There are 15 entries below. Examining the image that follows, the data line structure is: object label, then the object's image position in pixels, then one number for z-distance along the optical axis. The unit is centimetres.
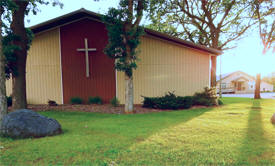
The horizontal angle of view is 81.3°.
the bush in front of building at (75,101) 1027
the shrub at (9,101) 924
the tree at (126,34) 735
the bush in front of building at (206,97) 1015
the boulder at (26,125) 409
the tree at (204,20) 1537
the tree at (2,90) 469
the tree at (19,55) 716
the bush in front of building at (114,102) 949
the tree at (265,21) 1372
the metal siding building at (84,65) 1038
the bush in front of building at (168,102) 897
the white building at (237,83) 3709
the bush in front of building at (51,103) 970
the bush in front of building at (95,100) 1024
